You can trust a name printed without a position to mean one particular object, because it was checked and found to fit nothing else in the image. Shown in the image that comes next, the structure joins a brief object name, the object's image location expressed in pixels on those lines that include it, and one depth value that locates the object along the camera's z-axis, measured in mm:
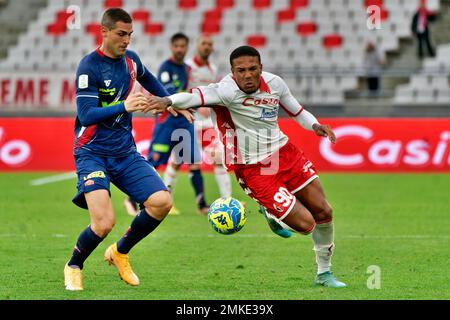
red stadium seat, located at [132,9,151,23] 29656
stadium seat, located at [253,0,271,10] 28844
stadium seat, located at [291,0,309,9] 28422
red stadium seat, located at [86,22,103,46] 28859
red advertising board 19859
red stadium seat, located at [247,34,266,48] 27928
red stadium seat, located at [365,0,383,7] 27172
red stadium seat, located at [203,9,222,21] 28906
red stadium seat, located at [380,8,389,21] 27423
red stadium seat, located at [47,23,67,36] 29531
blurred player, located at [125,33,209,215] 14164
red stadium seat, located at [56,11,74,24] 29734
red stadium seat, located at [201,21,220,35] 28600
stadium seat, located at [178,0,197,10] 29453
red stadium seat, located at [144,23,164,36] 29297
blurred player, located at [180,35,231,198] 14539
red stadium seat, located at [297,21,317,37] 27812
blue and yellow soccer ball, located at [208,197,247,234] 8633
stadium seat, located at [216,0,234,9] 29172
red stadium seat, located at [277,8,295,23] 28266
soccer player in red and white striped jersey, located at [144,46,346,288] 8422
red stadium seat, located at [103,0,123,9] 29609
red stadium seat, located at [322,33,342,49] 27344
